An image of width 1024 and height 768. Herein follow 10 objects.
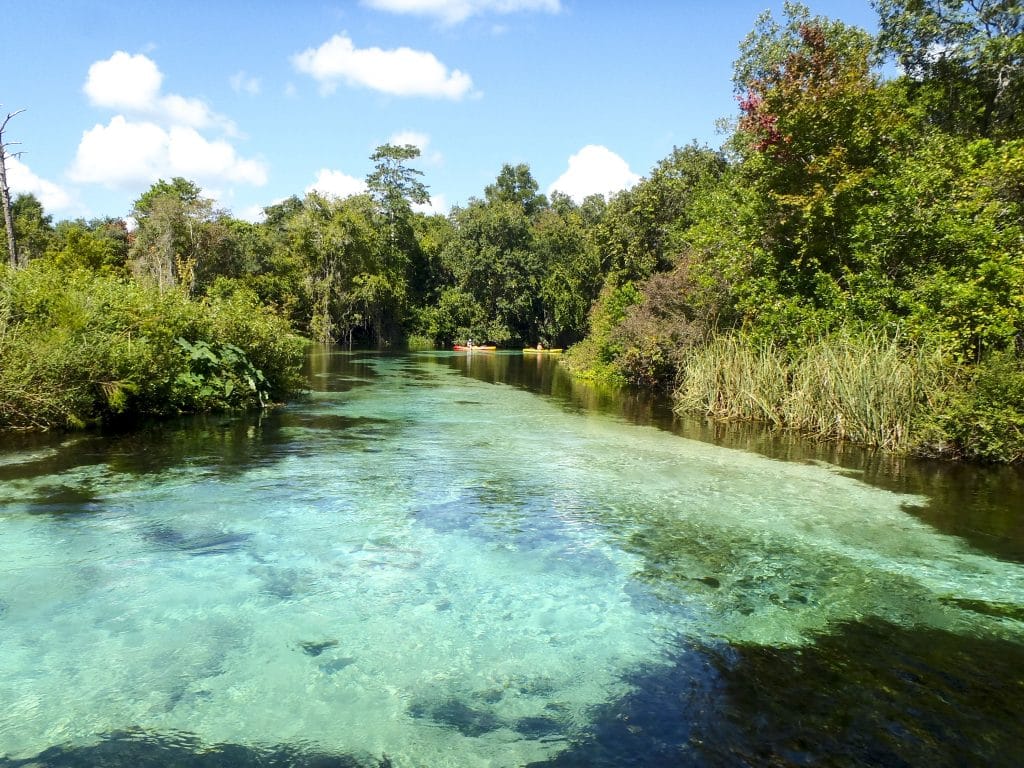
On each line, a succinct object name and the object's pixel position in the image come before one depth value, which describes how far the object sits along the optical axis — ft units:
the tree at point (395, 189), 178.40
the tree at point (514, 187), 219.61
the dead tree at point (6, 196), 70.95
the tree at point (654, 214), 87.86
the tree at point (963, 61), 56.49
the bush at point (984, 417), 34.30
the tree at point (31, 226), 155.22
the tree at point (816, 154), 46.96
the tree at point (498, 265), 172.35
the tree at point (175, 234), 135.03
